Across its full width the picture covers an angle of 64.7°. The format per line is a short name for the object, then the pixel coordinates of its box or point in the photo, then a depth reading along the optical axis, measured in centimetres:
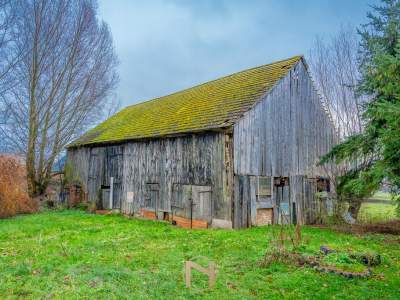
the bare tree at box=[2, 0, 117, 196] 1836
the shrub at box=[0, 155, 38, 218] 1580
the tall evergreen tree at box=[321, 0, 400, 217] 793
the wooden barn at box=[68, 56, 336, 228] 1270
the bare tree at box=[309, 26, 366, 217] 1850
